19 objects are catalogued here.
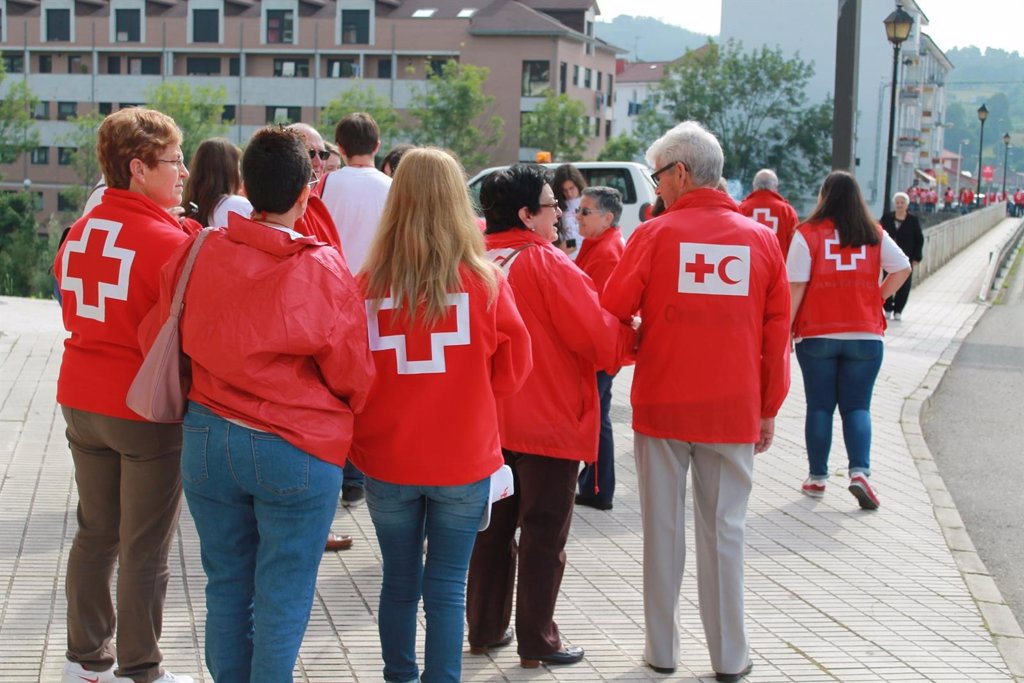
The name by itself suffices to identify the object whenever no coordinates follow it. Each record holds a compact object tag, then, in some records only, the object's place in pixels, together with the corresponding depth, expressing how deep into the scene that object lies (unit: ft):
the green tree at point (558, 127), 268.82
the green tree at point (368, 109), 262.67
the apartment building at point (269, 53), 285.84
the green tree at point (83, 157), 267.80
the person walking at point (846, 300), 25.03
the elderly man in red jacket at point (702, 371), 15.60
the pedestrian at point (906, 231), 60.49
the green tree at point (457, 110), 259.80
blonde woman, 12.63
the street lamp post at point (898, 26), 71.56
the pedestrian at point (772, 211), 36.68
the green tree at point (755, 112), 293.84
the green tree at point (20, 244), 206.19
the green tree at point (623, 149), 290.97
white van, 67.15
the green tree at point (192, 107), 260.62
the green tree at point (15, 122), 265.75
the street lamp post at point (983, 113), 173.68
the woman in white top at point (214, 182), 17.93
